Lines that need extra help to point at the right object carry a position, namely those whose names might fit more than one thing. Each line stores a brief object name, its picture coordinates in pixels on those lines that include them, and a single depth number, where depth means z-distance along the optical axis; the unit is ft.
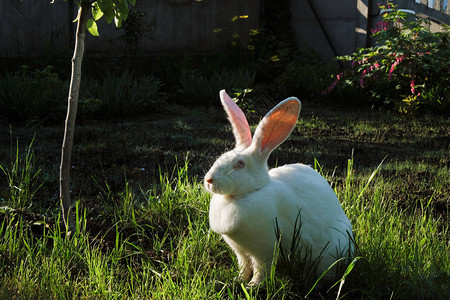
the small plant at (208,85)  22.66
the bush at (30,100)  17.92
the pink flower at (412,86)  19.76
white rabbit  6.19
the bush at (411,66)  19.67
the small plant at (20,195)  9.23
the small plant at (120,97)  19.21
